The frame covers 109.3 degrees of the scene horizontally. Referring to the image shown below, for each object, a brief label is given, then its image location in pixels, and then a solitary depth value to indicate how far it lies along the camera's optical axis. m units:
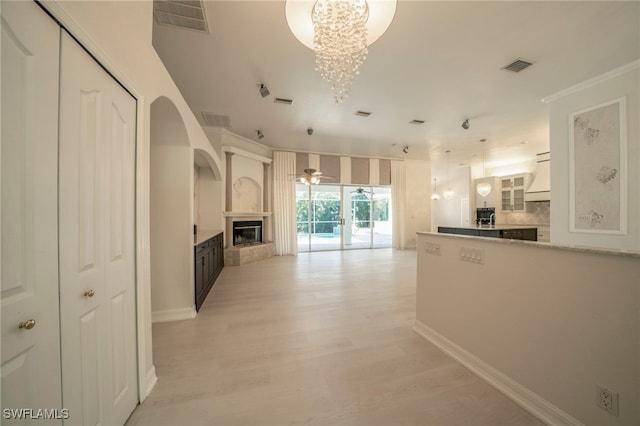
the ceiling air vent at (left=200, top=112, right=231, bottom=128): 4.62
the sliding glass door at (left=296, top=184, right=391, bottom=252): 8.35
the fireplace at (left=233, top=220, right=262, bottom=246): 6.36
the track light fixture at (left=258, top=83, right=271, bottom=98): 3.43
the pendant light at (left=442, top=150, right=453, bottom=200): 8.10
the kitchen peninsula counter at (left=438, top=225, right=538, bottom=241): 5.91
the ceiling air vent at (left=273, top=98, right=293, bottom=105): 3.94
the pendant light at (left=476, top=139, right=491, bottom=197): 7.40
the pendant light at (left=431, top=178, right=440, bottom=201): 10.10
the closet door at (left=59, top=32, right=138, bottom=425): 1.06
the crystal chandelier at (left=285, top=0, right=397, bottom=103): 1.71
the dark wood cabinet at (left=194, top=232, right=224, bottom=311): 3.22
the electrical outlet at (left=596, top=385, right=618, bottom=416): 1.24
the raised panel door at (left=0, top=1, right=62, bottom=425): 0.80
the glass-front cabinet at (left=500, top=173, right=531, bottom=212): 7.54
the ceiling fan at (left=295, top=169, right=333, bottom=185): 5.93
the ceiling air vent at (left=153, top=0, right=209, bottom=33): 2.09
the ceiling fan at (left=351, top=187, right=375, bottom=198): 8.82
